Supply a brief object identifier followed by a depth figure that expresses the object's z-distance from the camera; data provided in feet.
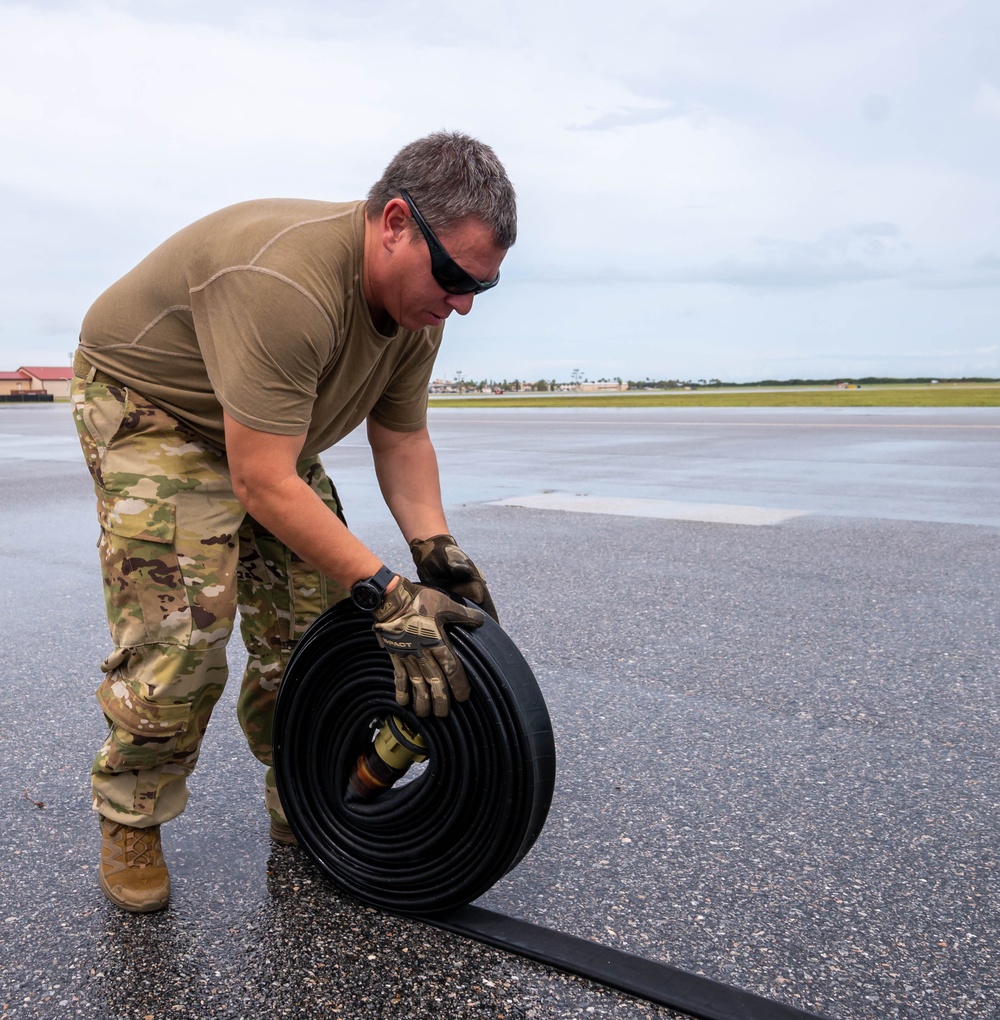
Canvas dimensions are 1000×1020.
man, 7.13
